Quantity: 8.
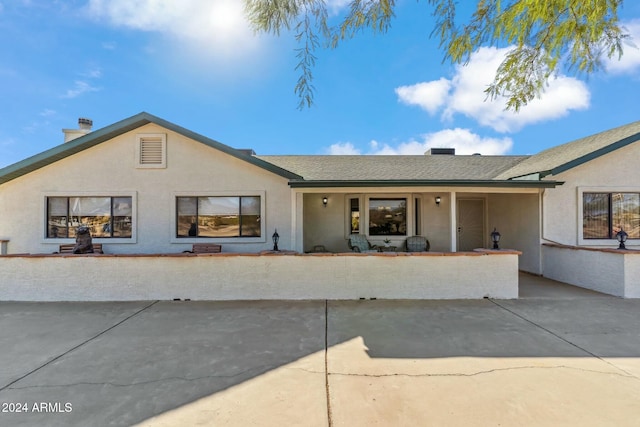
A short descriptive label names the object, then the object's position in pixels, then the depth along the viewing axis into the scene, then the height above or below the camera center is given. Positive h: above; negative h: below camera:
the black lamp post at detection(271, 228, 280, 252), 8.19 -0.69
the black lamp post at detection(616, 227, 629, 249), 7.07 -0.49
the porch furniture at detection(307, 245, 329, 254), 10.21 -1.16
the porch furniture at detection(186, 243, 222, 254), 8.20 -0.92
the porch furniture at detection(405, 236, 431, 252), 9.91 -0.93
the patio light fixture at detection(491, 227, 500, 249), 6.97 -0.51
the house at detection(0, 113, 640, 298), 8.25 +0.56
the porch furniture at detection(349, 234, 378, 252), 9.69 -0.93
